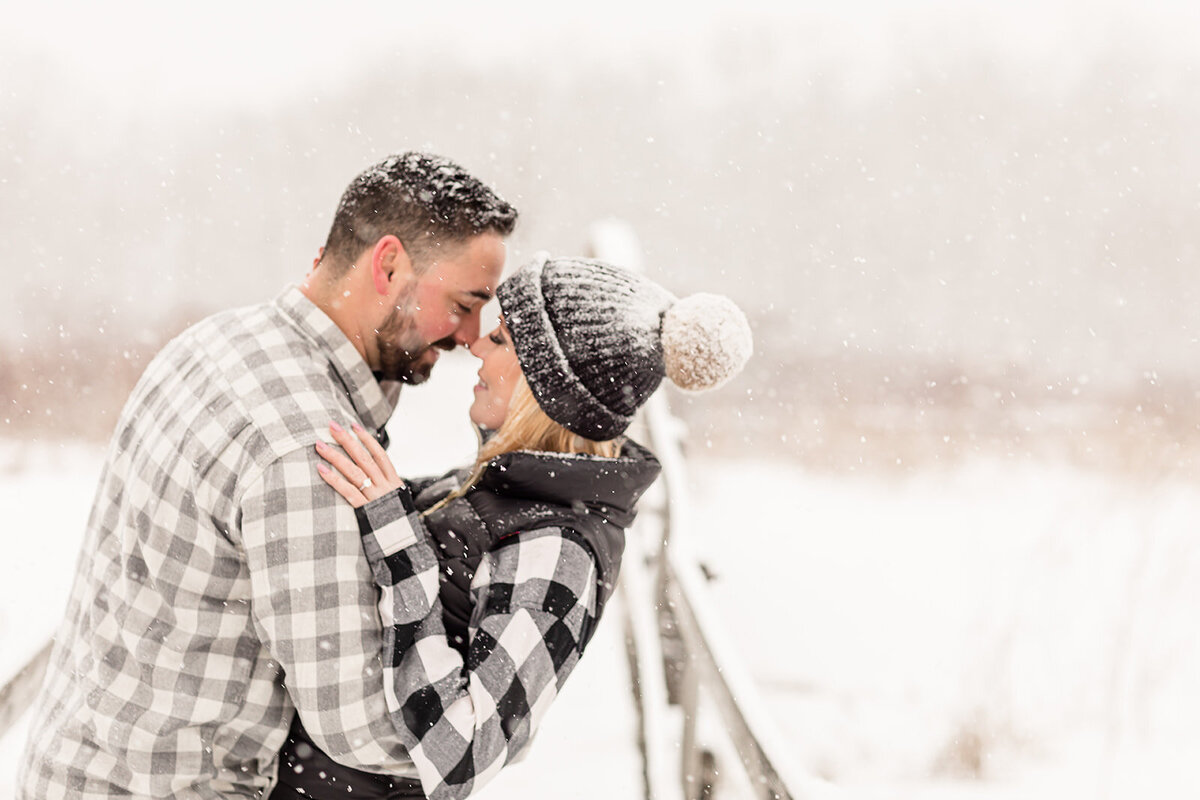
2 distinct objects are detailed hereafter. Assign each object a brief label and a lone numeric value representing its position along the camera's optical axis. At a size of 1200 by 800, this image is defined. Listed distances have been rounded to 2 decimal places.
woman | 3.37
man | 3.35
